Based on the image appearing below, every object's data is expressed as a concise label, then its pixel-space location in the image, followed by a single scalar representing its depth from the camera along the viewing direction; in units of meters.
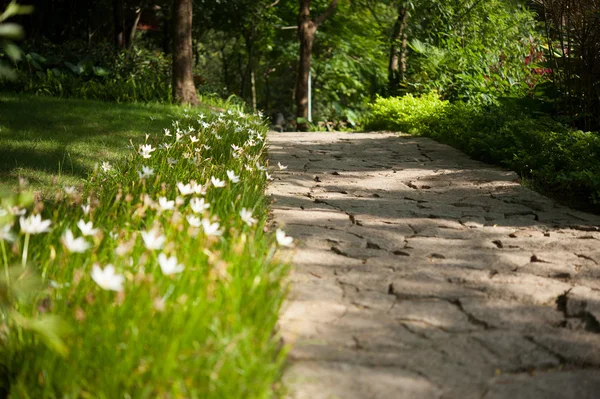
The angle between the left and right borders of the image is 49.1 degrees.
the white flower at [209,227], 2.56
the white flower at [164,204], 2.90
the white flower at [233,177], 3.72
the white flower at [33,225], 2.29
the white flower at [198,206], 2.90
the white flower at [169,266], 2.17
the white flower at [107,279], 2.02
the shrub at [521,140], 5.68
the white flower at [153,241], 2.31
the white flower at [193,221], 2.62
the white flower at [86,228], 2.44
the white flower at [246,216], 2.88
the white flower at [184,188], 3.03
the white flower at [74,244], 2.20
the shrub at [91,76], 10.71
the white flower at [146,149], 4.03
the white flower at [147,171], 3.54
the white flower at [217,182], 3.38
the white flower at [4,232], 2.10
